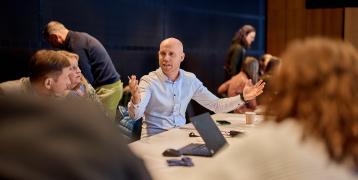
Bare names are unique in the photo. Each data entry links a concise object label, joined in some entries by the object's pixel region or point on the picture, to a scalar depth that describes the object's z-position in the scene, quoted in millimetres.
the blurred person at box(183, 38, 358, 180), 1347
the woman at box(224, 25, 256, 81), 7297
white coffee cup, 3895
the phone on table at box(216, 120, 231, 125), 3917
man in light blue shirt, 4016
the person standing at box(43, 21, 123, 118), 4680
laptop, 2748
